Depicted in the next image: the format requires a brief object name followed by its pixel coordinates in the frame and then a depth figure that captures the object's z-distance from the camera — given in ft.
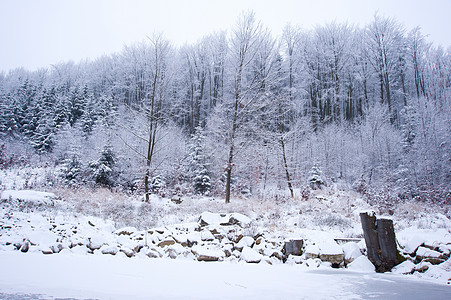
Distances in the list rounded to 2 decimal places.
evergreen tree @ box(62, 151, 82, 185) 58.18
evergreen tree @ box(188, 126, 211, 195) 57.88
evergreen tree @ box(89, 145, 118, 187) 56.44
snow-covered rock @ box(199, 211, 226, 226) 24.73
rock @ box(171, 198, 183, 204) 40.63
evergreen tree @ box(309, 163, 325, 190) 61.21
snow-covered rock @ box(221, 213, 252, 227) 24.93
